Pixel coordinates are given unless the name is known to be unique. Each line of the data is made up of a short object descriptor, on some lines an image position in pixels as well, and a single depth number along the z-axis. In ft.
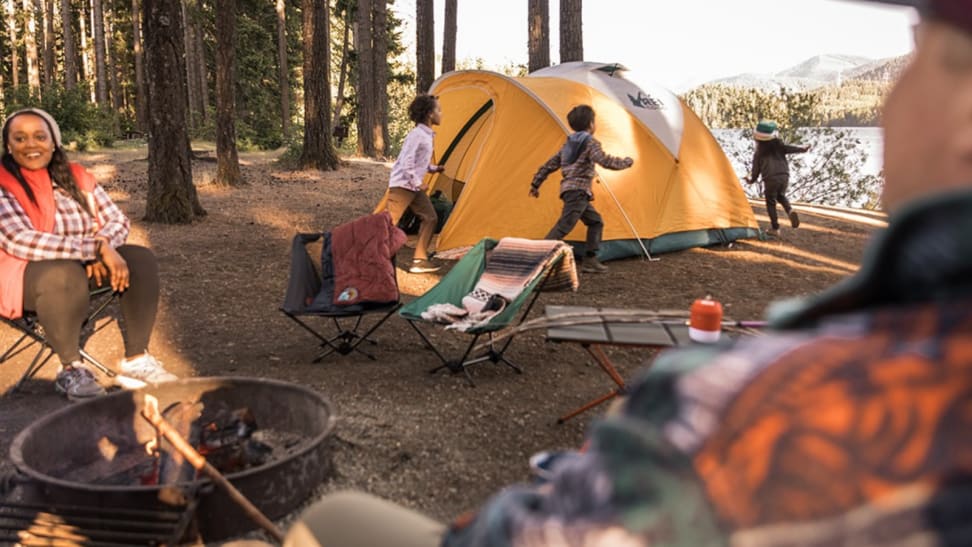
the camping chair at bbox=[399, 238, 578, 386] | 14.16
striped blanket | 14.78
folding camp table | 11.62
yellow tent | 25.50
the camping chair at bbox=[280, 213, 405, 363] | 14.99
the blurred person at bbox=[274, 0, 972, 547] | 1.78
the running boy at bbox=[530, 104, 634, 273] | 22.93
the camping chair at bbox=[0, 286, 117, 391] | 13.48
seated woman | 12.84
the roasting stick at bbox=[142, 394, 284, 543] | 7.03
